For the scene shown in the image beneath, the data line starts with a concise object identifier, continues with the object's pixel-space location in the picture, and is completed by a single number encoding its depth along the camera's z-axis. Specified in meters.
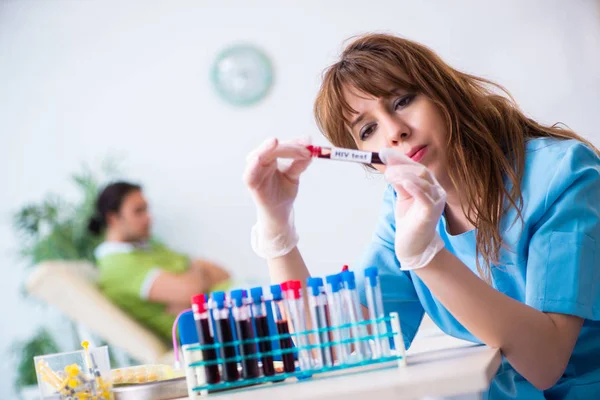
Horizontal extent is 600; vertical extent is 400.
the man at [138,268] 4.12
